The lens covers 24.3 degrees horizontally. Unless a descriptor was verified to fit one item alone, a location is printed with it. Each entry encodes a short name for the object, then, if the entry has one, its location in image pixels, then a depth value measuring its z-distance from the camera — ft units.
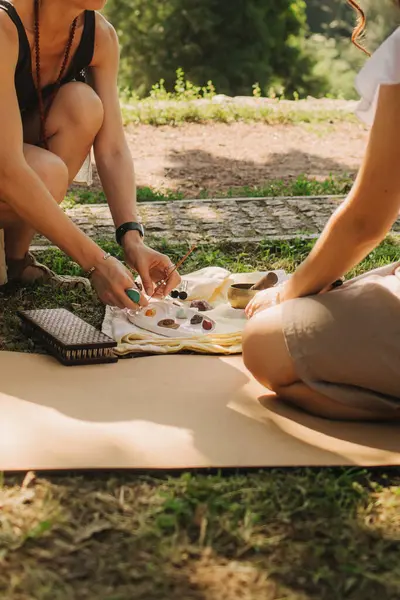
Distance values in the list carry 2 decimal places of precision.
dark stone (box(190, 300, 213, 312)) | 11.80
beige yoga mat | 7.79
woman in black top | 10.45
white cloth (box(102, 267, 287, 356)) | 10.60
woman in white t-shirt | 7.56
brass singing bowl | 11.78
